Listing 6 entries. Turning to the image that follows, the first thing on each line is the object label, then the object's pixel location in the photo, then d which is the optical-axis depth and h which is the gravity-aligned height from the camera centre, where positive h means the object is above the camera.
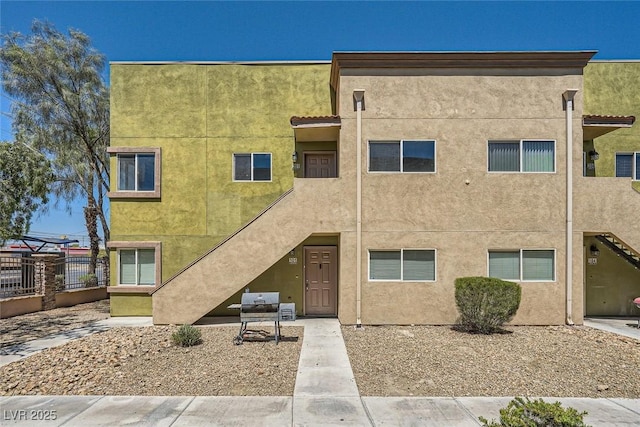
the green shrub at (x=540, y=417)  3.54 -2.10
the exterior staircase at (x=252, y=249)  10.45 -0.98
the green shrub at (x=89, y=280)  16.21 -3.02
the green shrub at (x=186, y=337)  8.80 -3.08
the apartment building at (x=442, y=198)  10.54 +0.59
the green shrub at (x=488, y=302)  9.62 -2.37
